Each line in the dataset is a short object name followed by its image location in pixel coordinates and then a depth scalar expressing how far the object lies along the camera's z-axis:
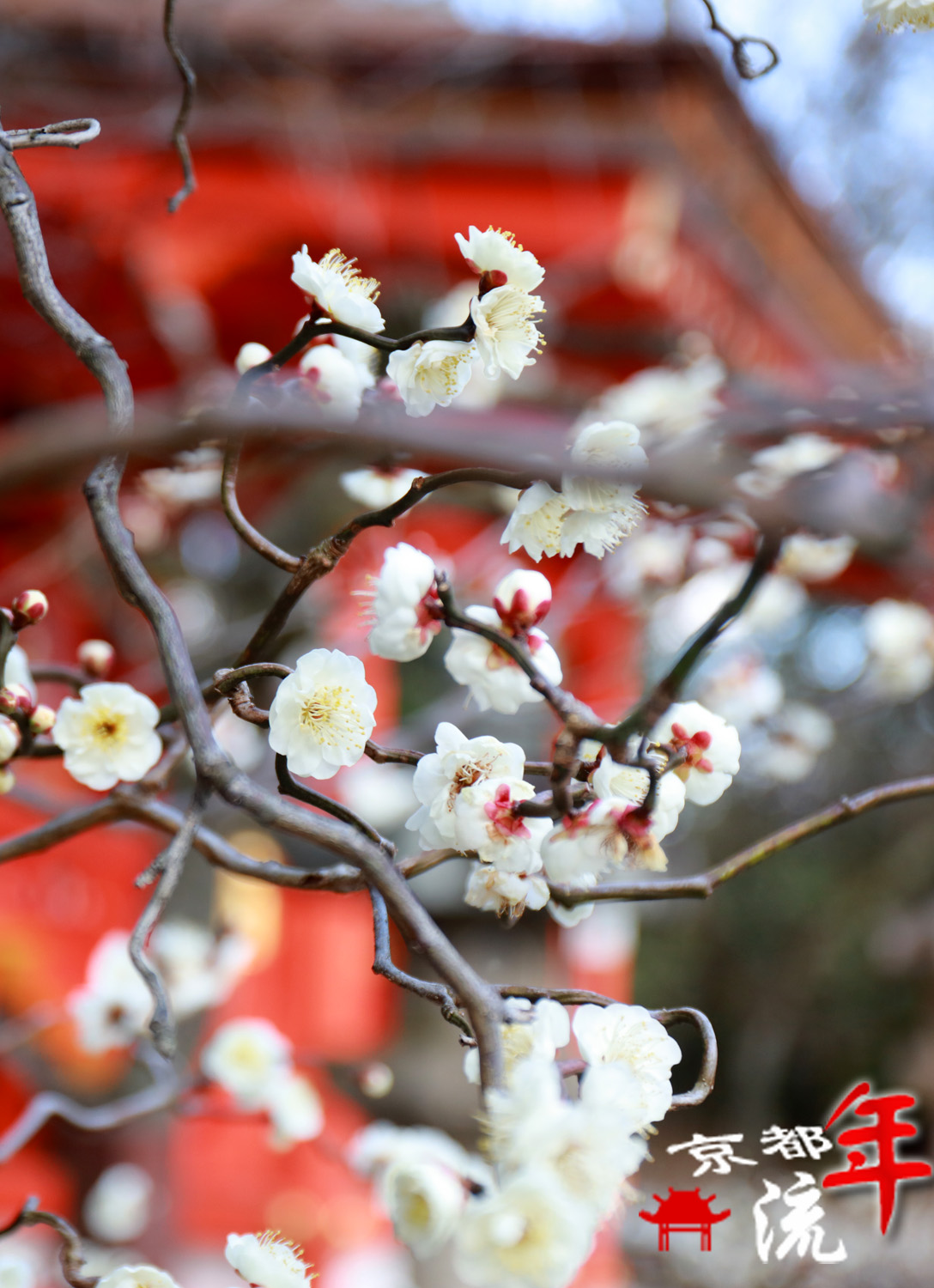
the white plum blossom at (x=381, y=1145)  1.35
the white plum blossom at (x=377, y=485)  0.77
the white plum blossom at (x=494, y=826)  0.57
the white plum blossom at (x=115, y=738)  0.69
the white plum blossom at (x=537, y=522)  0.56
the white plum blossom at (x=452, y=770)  0.60
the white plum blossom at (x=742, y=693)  1.85
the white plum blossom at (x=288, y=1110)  1.39
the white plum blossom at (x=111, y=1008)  1.36
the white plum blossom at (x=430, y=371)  0.60
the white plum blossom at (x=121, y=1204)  2.07
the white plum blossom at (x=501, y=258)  0.59
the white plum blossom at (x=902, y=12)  0.74
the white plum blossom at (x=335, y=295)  0.59
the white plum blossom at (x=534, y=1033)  0.49
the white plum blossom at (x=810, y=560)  1.66
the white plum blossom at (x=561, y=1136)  0.41
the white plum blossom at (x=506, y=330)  0.59
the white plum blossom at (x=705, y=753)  0.64
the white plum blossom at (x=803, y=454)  1.40
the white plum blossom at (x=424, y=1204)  0.46
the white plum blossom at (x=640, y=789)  0.56
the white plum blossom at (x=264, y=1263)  0.55
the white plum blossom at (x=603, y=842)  0.53
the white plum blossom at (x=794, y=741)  1.97
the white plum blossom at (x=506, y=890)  0.59
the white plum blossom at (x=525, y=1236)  0.40
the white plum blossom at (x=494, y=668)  0.62
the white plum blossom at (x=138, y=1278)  0.60
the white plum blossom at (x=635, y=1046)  0.53
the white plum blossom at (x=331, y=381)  0.70
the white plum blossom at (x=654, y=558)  1.94
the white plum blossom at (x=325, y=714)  0.60
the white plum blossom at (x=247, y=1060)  1.35
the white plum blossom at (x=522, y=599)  0.60
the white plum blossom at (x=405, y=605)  0.58
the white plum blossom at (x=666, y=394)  1.96
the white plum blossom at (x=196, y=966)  1.57
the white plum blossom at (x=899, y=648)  2.04
